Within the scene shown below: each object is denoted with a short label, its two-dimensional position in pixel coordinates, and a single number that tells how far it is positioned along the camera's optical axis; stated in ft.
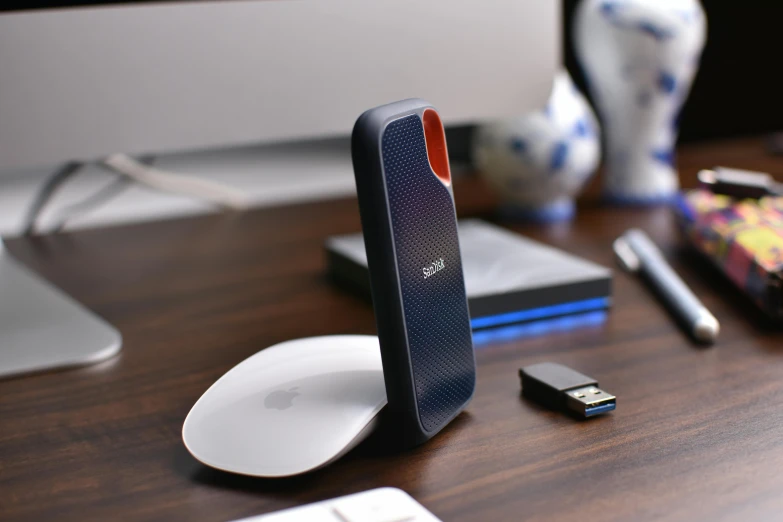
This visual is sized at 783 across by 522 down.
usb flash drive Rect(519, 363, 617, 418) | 1.47
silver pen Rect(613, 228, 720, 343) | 1.81
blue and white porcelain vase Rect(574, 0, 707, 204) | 2.87
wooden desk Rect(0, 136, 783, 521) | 1.22
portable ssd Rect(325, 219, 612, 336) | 1.94
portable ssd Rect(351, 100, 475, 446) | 1.25
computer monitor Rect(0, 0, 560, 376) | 1.94
